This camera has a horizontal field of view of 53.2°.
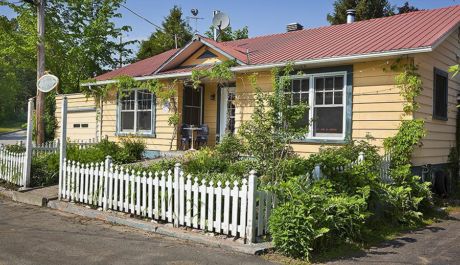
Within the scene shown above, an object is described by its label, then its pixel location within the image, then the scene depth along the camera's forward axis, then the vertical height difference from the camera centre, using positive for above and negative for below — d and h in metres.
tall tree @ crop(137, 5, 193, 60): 35.09 +7.75
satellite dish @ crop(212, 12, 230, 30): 17.58 +4.43
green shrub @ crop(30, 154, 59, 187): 11.29 -1.02
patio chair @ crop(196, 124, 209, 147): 15.32 -0.03
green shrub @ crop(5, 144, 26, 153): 12.61 -0.50
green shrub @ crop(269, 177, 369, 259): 6.00 -1.10
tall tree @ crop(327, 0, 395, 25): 30.25 +8.74
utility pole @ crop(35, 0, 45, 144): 16.23 +2.60
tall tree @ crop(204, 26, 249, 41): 31.59 +7.20
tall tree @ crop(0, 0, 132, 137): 22.38 +4.85
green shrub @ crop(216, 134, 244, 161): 11.10 -0.31
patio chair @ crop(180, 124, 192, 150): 15.20 -0.07
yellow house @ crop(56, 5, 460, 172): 10.68 +1.48
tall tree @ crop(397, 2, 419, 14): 31.25 +9.05
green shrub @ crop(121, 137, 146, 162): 14.32 -0.50
